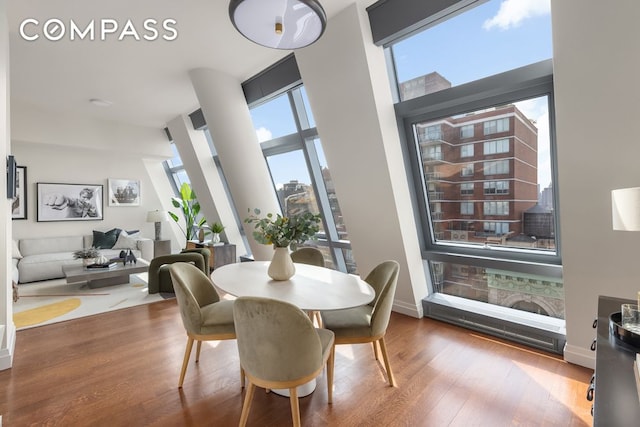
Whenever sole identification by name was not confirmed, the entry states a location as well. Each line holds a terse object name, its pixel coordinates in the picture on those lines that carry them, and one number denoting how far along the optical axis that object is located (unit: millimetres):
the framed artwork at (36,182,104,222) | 6270
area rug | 3803
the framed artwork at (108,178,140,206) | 7152
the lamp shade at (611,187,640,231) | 1524
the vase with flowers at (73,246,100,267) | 5004
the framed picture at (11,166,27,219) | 5921
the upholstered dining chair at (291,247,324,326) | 3316
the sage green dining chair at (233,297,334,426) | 1630
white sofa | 5332
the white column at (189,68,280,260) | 4270
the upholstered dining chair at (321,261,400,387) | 2199
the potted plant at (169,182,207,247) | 6802
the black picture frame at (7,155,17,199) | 2740
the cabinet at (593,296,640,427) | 841
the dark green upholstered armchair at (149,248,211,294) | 4383
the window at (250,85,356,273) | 4293
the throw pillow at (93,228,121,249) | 6565
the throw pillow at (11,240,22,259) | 5430
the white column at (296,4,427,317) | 2912
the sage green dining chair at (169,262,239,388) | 2232
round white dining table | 1950
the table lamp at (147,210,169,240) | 6570
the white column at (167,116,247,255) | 6062
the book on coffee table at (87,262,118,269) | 4836
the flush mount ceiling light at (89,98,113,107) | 5160
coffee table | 4530
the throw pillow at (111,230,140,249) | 6738
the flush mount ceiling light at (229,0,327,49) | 1623
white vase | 2412
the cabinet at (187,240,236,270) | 5977
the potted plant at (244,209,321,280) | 2393
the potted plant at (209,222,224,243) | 6141
